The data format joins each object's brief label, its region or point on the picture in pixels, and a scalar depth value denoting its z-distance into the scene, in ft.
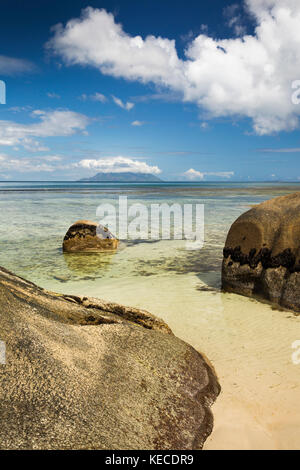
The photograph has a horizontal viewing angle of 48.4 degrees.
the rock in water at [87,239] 34.87
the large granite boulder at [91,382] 7.28
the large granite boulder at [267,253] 18.44
